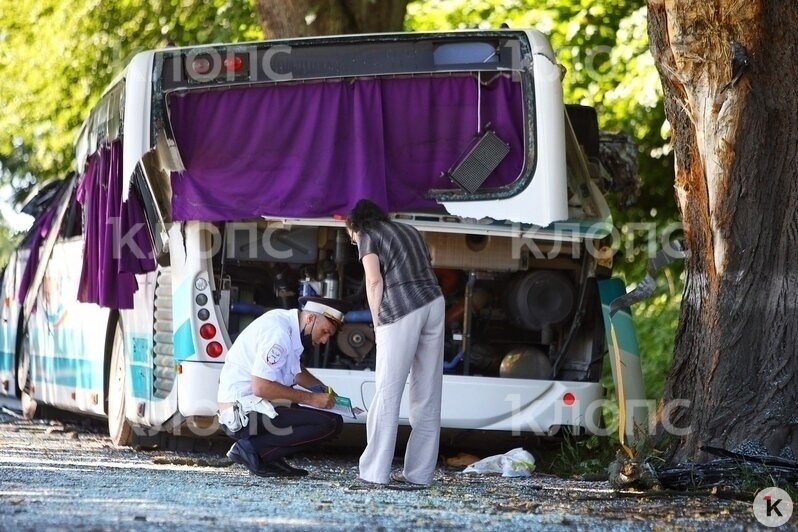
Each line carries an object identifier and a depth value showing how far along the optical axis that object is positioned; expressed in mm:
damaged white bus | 20062
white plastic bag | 20250
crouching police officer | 17922
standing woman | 17281
